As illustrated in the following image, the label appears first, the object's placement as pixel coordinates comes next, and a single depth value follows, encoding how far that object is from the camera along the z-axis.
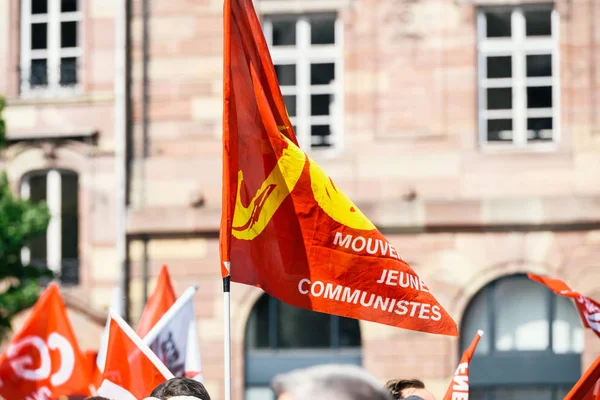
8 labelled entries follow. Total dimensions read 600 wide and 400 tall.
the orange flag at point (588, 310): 11.70
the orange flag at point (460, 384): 10.35
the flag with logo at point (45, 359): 13.44
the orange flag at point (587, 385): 9.49
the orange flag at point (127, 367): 10.49
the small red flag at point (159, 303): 13.08
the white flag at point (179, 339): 11.74
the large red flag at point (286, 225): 9.43
